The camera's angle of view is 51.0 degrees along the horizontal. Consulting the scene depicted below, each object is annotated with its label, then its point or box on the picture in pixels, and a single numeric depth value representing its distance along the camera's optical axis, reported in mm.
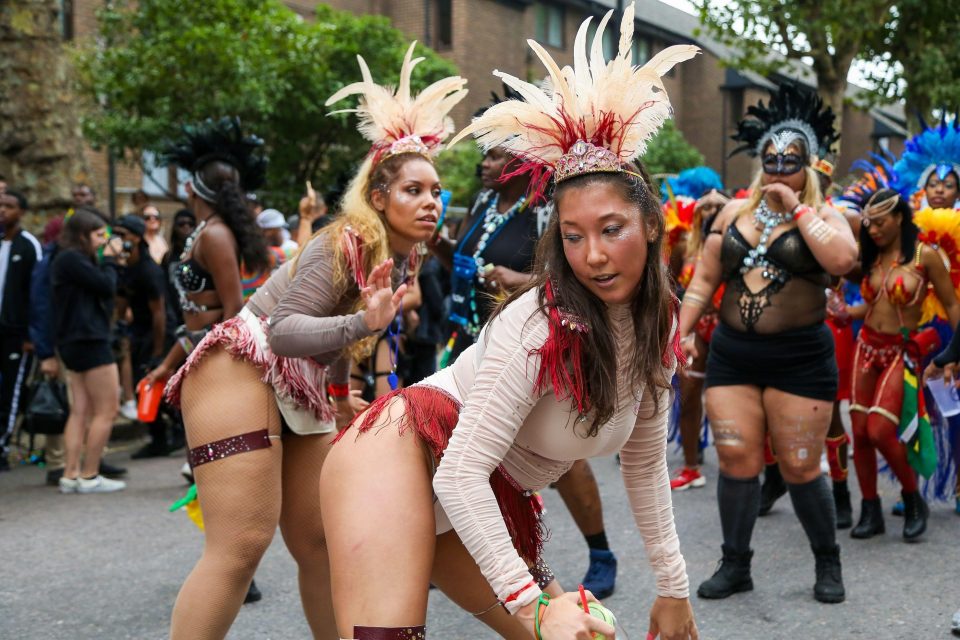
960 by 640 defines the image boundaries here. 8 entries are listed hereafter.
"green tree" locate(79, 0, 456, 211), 15094
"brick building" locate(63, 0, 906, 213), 27641
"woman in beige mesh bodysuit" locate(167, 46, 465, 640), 2871
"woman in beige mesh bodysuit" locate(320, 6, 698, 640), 2129
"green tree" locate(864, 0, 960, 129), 17094
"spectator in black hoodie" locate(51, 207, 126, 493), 6742
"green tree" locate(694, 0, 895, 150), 16422
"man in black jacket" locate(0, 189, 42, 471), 7340
